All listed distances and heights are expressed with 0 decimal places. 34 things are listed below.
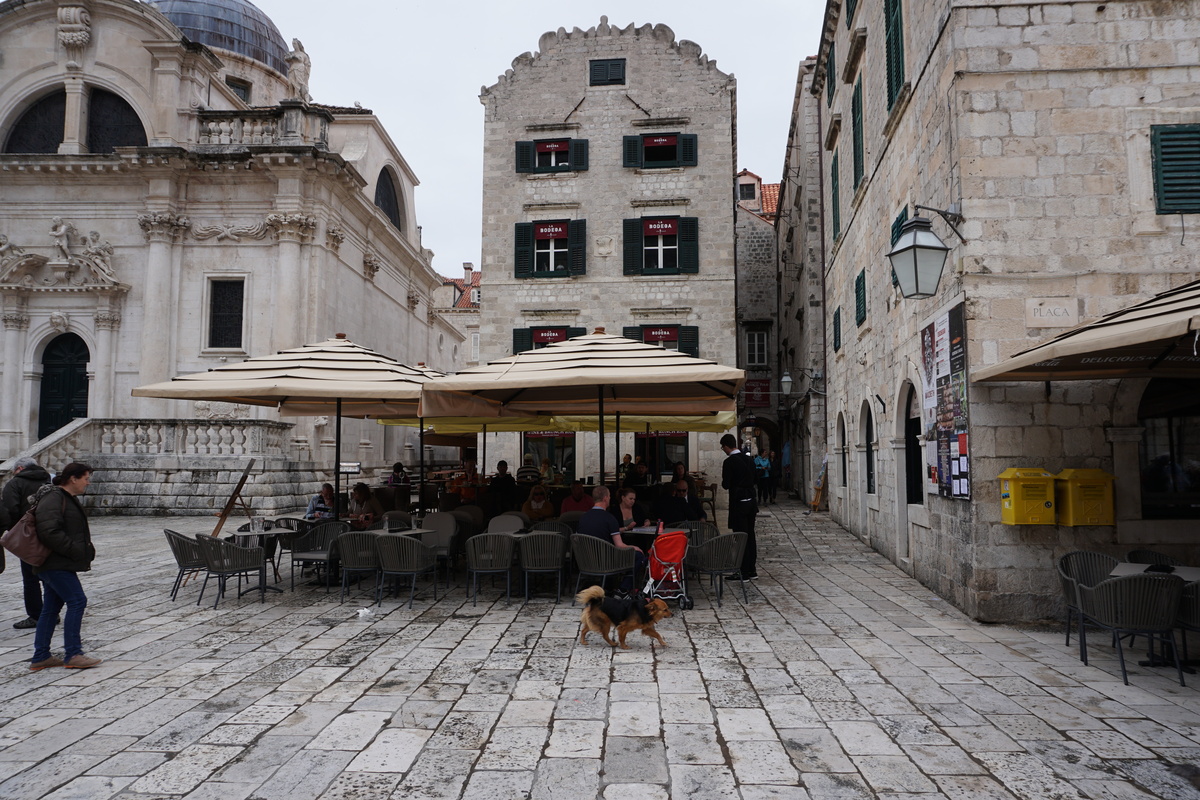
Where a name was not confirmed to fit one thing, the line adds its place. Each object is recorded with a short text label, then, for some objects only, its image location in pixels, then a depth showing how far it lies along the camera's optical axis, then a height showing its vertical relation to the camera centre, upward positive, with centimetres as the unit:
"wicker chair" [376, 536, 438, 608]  794 -109
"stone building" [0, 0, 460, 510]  2214 +692
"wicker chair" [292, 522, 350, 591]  872 -103
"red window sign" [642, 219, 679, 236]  2231 +660
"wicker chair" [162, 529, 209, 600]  792 -105
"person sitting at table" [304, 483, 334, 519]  1103 -78
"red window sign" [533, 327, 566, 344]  2204 +342
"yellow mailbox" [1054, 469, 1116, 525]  715 -41
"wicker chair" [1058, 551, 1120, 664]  628 -96
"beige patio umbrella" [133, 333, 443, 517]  820 +84
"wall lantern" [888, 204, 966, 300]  730 +187
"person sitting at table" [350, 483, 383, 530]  1085 -74
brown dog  621 -134
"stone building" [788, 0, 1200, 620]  734 +208
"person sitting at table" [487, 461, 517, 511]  1345 -67
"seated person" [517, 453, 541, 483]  1646 -51
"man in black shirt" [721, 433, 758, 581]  945 -48
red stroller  764 -122
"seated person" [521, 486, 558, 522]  1062 -78
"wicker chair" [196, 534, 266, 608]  786 -110
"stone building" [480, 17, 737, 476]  2206 +732
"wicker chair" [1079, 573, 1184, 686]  525 -108
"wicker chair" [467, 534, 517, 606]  805 -109
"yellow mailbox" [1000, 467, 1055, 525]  716 -44
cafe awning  457 +73
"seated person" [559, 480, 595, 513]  1029 -67
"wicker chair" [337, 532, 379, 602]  815 -107
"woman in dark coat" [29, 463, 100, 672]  565 -86
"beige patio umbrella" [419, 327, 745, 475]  769 +78
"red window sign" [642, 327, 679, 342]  2203 +342
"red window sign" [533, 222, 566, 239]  2247 +658
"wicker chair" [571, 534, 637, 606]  768 -107
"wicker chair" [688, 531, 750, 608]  802 -110
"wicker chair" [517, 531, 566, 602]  794 -105
